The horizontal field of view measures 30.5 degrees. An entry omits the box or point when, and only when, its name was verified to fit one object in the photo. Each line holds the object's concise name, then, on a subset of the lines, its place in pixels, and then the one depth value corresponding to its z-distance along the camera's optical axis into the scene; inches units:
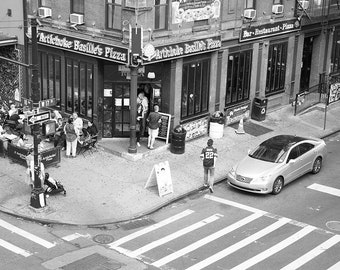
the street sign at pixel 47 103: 802.2
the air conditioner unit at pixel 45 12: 1099.0
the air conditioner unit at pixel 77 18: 1034.2
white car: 880.9
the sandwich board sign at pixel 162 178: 868.6
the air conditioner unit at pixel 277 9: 1268.5
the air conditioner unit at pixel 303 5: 1323.1
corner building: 1002.7
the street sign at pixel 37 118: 762.8
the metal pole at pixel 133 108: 990.4
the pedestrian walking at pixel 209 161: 886.4
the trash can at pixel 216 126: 1140.5
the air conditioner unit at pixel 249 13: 1192.2
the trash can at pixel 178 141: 1042.1
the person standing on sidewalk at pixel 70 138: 986.1
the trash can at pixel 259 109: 1261.1
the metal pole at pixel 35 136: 760.3
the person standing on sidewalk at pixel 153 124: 1027.9
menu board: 1069.8
